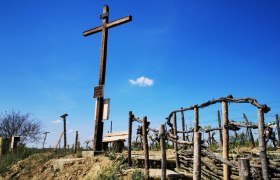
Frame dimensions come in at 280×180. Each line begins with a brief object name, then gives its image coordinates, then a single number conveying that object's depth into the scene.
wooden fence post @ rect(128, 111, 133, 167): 7.16
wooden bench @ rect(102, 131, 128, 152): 9.76
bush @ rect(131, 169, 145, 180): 5.63
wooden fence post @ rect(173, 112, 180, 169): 7.93
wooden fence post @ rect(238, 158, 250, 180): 3.14
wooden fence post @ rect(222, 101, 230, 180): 6.09
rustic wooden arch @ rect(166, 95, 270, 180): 4.26
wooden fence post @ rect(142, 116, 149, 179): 6.07
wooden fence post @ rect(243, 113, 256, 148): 13.14
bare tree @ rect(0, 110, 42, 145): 25.94
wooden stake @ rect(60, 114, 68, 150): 13.32
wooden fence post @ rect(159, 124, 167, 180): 5.40
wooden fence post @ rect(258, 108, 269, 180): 5.06
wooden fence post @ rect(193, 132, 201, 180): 4.25
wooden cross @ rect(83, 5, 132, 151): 7.67
